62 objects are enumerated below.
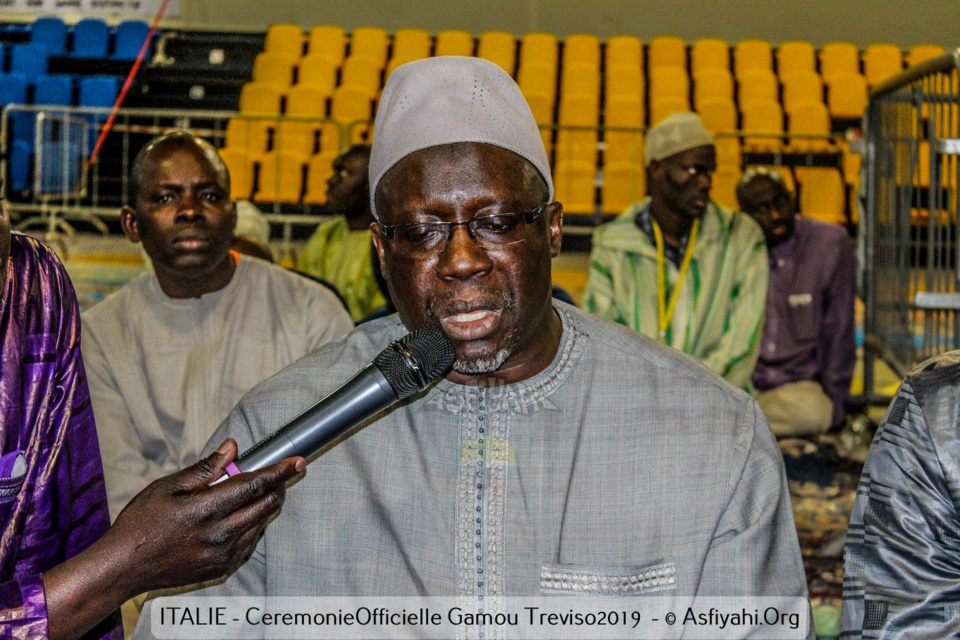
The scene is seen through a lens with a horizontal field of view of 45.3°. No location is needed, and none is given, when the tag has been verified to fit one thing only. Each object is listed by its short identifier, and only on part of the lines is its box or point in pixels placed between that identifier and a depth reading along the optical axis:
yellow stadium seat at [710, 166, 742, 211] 10.70
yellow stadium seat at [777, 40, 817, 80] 13.51
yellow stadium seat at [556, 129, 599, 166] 11.33
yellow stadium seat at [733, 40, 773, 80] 13.53
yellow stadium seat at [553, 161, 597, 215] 11.30
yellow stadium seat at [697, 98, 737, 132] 12.30
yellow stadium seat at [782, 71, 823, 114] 12.84
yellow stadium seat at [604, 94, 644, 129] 12.31
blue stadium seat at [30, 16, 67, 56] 14.59
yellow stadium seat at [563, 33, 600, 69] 13.59
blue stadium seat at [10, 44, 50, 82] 14.22
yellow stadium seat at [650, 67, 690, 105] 12.76
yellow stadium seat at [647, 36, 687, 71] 13.66
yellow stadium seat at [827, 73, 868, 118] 12.78
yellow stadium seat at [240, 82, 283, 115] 13.22
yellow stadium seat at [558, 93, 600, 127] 12.44
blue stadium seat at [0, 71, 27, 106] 13.68
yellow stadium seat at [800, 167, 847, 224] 10.77
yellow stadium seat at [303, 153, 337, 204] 11.45
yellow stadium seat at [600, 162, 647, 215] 11.07
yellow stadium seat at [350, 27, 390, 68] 13.91
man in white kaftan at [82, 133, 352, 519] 3.43
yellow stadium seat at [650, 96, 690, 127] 12.22
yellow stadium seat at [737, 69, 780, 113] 12.87
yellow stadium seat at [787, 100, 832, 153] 12.27
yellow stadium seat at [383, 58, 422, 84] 13.11
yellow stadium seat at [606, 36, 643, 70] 13.54
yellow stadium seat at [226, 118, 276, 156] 11.88
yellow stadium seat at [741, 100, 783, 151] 12.36
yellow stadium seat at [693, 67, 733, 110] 12.87
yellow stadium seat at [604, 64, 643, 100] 12.87
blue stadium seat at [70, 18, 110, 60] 14.46
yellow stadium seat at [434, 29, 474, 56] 13.81
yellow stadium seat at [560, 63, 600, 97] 13.00
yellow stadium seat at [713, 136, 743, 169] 10.67
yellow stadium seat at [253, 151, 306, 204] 11.75
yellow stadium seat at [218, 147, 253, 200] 11.66
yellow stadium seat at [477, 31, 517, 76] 13.52
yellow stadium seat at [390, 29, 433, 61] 13.80
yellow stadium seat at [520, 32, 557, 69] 13.52
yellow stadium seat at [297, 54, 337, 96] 13.48
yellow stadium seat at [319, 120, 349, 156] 11.35
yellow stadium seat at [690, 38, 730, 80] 13.54
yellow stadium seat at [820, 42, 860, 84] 13.26
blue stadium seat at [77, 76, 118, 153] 13.67
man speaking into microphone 1.79
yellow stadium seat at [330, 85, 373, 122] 12.84
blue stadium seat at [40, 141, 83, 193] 11.96
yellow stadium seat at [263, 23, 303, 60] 14.14
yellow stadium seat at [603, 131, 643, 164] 10.84
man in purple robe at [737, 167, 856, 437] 6.38
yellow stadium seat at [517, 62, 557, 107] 12.88
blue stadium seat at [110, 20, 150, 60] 14.41
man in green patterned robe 4.80
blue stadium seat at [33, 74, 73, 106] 13.66
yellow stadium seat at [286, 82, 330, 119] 13.15
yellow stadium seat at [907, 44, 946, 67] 13.00
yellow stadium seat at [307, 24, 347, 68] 13.91
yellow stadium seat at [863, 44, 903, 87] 13.11
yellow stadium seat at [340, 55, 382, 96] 13.41
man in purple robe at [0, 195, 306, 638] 1.61
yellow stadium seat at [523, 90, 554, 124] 12.40
